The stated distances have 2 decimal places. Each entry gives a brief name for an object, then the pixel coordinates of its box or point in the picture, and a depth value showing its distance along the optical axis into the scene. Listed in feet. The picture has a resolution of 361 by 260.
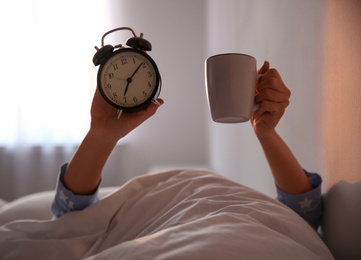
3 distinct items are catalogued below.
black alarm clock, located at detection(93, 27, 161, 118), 2.38
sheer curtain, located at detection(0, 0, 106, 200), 10.18
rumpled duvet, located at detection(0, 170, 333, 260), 1.37
